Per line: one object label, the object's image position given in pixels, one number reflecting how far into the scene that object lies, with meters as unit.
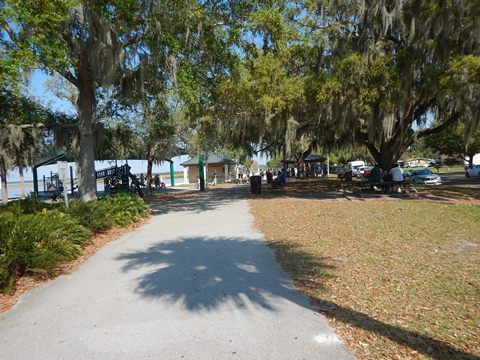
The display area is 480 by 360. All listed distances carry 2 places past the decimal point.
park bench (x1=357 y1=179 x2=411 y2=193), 15.80
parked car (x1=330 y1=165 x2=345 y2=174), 66.30
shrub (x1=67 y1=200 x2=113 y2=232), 8.54
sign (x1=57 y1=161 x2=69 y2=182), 8.90
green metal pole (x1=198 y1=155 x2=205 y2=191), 27.14
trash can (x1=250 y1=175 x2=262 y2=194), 20.25
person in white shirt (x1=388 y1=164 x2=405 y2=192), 16.00
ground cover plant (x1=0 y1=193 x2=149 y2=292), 5.42
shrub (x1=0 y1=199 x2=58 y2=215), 8.11
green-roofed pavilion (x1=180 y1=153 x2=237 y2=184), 43.59
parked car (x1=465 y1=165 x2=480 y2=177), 28.62
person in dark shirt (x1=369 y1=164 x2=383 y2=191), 16.75
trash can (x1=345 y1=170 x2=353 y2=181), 28.88
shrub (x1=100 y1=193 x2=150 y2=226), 10.09
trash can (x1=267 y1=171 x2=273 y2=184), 28.52
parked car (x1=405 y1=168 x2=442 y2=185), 22.45
